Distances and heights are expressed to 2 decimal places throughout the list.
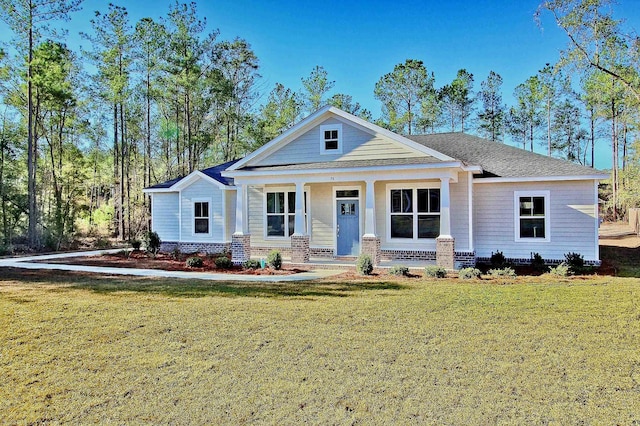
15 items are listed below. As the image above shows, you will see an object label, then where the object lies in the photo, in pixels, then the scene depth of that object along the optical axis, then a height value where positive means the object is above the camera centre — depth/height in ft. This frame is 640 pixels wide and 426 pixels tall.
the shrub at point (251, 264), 42.80 -4.70
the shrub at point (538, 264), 40.34 -4.67
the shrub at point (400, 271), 37.17 -4.83
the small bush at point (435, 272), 36.09 -4.80
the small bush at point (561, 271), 36.65 -4.92
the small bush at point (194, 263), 44.10 -4.63
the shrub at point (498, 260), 42.37 -4.48
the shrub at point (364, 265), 38.27 -4.39
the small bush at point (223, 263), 43.19 -4.57
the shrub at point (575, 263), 38.34 -4.45
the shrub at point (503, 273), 36.17 -4.99
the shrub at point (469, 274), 35.42 -4.90
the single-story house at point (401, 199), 41.83 +2.10
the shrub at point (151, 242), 57.67 -3.05
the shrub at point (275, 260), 41.70 -4.16
